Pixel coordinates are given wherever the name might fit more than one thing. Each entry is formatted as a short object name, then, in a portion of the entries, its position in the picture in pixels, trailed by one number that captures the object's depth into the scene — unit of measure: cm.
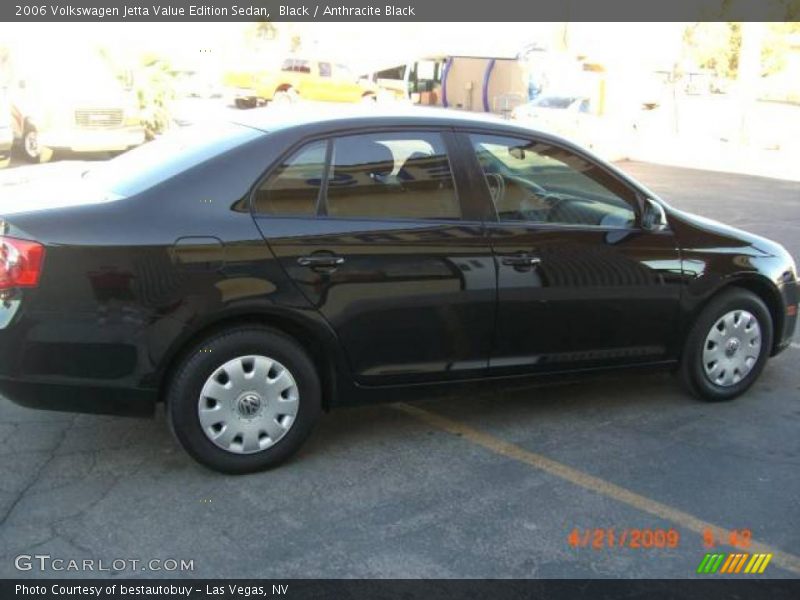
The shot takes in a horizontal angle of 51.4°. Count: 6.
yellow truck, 3288
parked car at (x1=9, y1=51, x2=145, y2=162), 1609
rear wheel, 362
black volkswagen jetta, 349
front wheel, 468
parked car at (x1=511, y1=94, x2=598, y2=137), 2012
